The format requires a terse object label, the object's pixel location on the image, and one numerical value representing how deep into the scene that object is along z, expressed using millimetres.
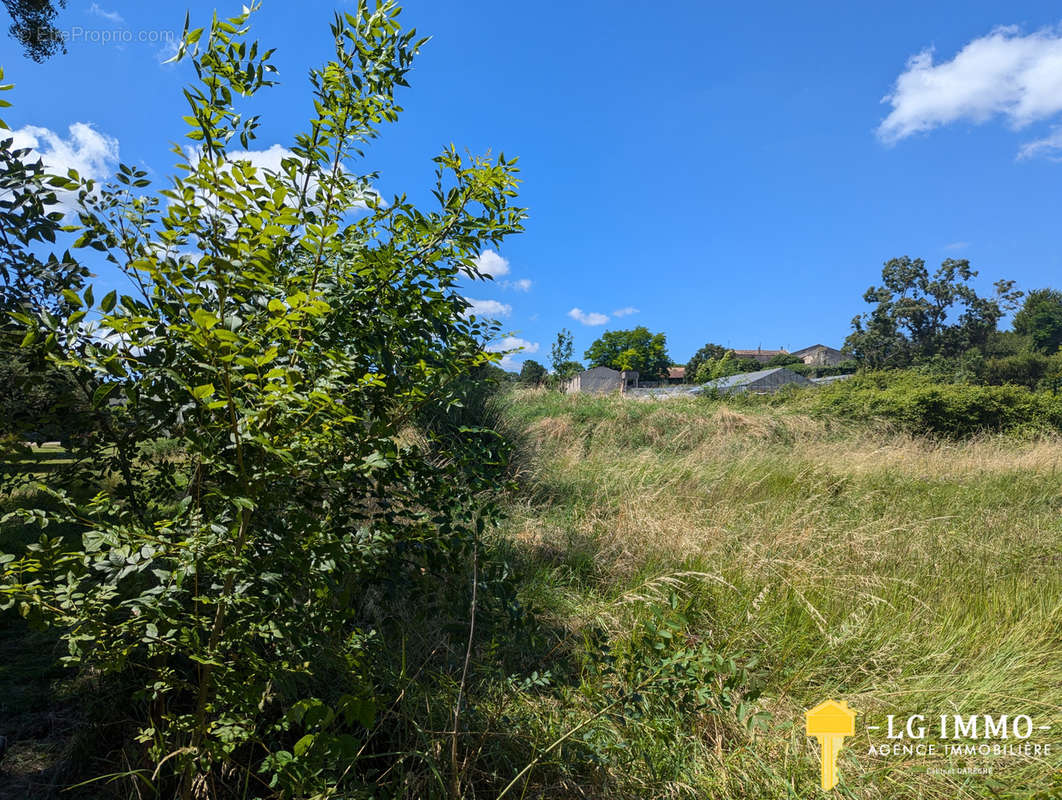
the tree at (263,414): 1183
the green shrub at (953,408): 10992
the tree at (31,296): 1441
